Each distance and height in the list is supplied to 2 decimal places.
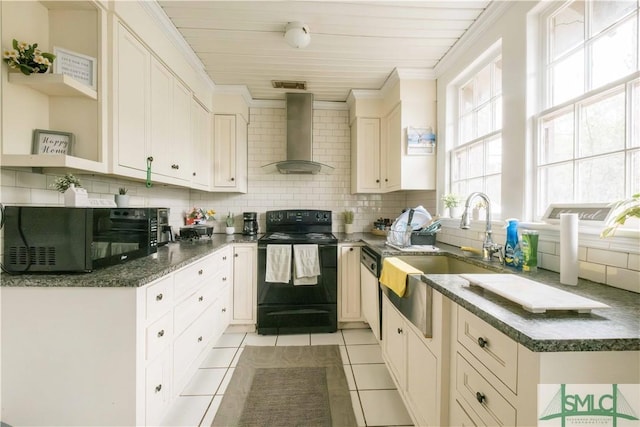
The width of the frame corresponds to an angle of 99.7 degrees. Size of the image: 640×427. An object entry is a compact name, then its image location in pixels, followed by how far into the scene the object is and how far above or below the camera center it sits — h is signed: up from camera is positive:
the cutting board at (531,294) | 0.85 -0.30
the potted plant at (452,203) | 2.43 +0.08
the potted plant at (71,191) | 1.37 +0.09
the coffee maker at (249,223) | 3.31 -0.16
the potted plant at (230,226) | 3.27 -0.20
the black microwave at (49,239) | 1.25 -0.14
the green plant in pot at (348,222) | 3.45 -0.14
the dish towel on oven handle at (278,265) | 2.71 -0.55
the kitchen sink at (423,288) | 1.32 -0.43
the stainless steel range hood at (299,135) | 3.26 +0.94
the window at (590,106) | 1.20 +0.54
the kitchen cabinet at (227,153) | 3.14 +0.67
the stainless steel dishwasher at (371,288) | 2.22 -0.70
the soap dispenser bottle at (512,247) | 1.48 -0.20
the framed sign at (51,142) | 1.38 +0.35
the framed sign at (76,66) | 1.39 +0.76
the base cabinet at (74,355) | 1.21 -0.66
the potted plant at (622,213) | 0.92 +0.00
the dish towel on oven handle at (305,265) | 2.71 -0.55
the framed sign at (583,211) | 1.23 +0.01
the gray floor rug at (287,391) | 1.67 -1.28
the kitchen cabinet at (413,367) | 1.26 -0.88
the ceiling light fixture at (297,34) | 2.01 +1.33
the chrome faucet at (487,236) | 1.68 -0.15
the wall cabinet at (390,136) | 2.78 +0.88
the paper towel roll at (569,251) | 1.19 -0.17
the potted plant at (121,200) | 1.85 +0.06
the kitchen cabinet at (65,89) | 1.30 +0.61
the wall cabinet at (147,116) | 1.58 +0.65
